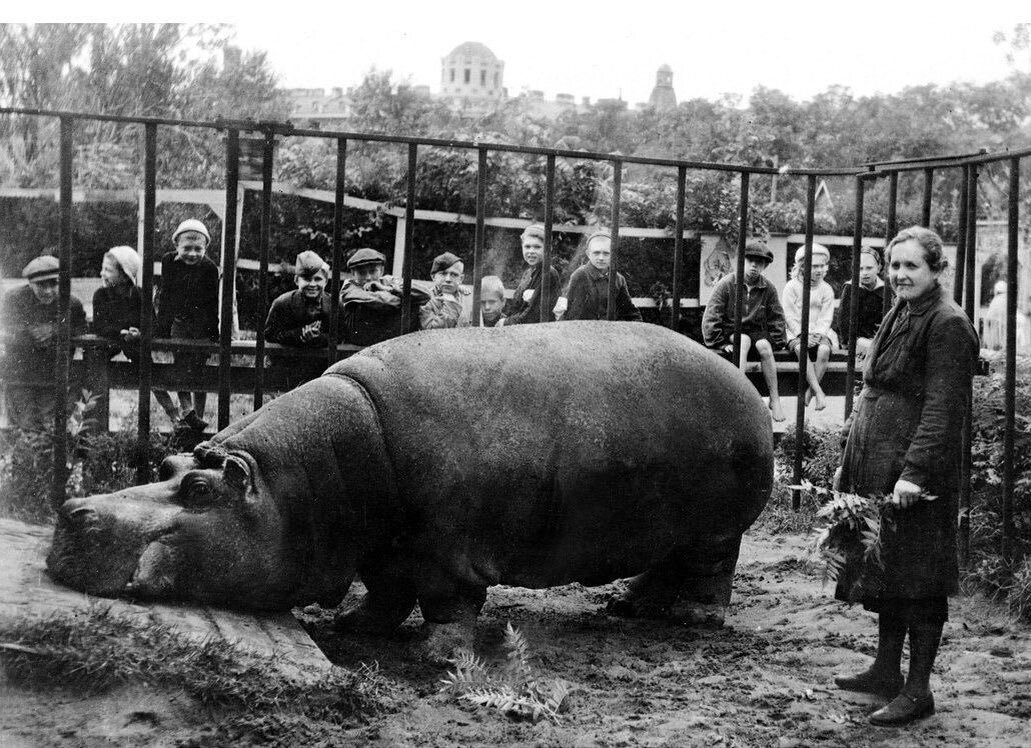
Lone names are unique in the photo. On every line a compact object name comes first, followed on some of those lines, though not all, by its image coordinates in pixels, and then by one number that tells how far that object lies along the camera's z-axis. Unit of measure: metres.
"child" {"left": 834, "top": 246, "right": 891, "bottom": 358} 7.29
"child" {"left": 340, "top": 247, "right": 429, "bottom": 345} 6.15
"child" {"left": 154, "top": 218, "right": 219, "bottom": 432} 5.89
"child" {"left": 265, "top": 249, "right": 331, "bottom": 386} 6.05
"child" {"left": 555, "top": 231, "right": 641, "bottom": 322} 6.54
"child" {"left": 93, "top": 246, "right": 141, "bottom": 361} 5.54
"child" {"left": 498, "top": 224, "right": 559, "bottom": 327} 6.43
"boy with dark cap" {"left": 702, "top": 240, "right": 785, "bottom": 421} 7.35
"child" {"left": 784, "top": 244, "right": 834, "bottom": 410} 8.18
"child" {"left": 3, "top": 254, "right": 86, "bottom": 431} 5.26
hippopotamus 4.12
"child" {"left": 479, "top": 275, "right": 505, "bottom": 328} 6.80
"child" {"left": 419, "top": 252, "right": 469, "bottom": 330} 6.29
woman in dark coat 3.96
